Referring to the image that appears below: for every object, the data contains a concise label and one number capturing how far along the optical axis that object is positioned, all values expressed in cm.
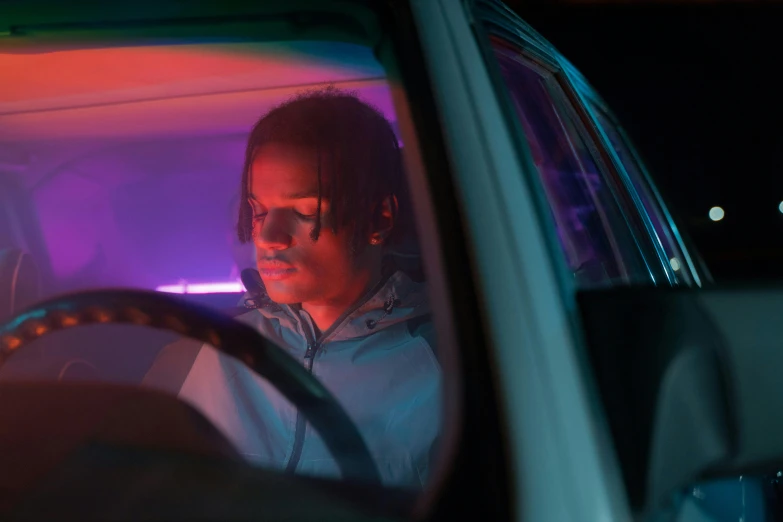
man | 149
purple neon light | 200
